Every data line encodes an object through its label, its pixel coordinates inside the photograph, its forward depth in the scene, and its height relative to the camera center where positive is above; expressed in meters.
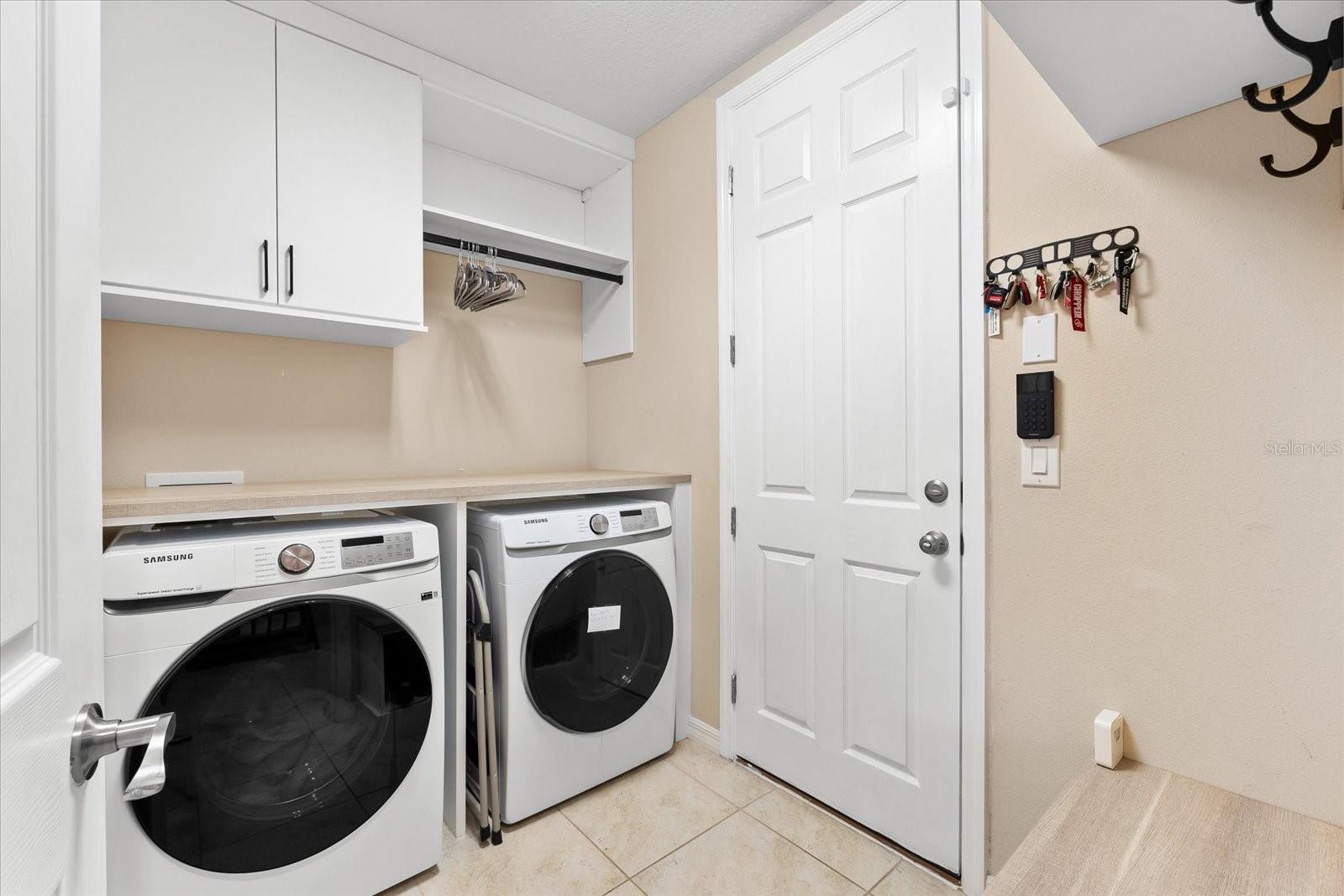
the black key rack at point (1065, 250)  1.26 +0.43
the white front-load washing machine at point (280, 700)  1.22 -0.58
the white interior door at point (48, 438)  0.36 +0.01
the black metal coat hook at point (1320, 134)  0.98 +0.51
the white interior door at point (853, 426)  1.57 +0.06
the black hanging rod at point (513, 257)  2.23 +0.74
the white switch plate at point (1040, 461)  1.37 -0.04
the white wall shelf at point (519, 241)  2.14 +0.81
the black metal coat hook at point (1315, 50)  0.71 +0.49
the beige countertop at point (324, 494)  1.29 -0.13
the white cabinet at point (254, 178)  1.54 +0.77
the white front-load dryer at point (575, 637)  1.78 -0.61
